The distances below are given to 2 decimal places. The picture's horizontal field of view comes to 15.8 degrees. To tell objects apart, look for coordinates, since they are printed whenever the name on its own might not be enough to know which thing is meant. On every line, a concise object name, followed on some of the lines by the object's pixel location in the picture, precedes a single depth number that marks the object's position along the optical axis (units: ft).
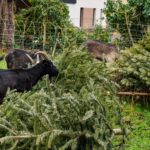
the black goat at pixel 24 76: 30.55
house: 107.16
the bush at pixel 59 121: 14.17
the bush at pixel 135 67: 32.35
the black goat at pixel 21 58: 37.63
